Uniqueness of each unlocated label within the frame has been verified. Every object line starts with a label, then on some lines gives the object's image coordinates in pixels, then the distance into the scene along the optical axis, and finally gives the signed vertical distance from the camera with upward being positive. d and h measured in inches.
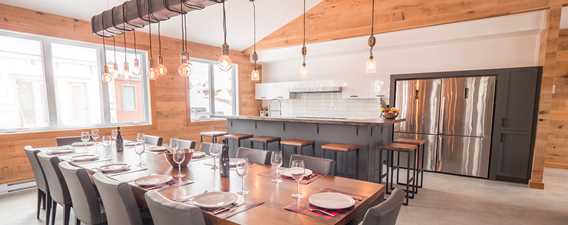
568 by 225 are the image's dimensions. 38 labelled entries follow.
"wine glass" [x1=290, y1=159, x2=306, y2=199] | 63.9 -20.3
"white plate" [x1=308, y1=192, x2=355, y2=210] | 55.9 -23.1
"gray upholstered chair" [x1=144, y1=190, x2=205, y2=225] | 46.9 -21.2
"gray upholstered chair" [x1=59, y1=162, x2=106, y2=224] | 74.5 -28.6
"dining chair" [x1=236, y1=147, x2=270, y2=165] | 100.7 -23.4
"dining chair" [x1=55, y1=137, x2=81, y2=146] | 136.6 -24.0
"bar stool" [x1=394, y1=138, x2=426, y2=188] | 147.5 -25.9
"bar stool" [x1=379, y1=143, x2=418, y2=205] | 132.0 -31.5
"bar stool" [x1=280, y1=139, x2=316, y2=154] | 147.9 -26.6
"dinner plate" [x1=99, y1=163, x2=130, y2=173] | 85.2 -24.1
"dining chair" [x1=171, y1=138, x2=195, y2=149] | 126.6 -23.4
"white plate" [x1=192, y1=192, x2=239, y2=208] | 56.3 -23.3
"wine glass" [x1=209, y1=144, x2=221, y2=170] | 83.7 -17.5
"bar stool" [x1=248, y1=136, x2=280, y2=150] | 161.8 -26.8
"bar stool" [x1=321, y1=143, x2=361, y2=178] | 131.9 -26.0
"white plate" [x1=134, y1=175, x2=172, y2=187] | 69.9 -23.3
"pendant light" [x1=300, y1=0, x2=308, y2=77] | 131.2 +13.1
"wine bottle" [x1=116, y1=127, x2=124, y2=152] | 118.0 -21.8
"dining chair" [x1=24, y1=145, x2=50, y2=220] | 101.2 -32.0
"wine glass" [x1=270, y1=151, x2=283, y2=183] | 72.2 -17.5
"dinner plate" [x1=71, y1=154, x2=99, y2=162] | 99.2 -24.2
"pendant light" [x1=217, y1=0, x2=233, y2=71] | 99.1 +13.5
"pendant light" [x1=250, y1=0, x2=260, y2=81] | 124.6 +11.0
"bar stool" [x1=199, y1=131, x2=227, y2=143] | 185.9 -27.1
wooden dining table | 51.6 -23.8
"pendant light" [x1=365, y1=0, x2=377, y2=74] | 111.4 +13.2
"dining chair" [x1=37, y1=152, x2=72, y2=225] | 89.0 -29.7
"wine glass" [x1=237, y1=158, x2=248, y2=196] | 65.7 -18.6
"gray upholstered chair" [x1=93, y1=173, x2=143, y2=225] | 59.2 -24.3
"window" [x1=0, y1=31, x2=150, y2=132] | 148.4 +4.4
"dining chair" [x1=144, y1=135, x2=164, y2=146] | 141.4 -24.5
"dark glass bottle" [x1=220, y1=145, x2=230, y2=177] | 77.6 -20.0
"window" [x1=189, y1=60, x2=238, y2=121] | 237.6 +4.0
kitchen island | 142.3 -22.9
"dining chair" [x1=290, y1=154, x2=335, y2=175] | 85.6 -22.8
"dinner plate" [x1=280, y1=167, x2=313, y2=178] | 77.0 -23.0
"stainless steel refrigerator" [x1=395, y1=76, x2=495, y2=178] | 164.4 -14.9
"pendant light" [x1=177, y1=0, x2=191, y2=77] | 109.2 +12.1
